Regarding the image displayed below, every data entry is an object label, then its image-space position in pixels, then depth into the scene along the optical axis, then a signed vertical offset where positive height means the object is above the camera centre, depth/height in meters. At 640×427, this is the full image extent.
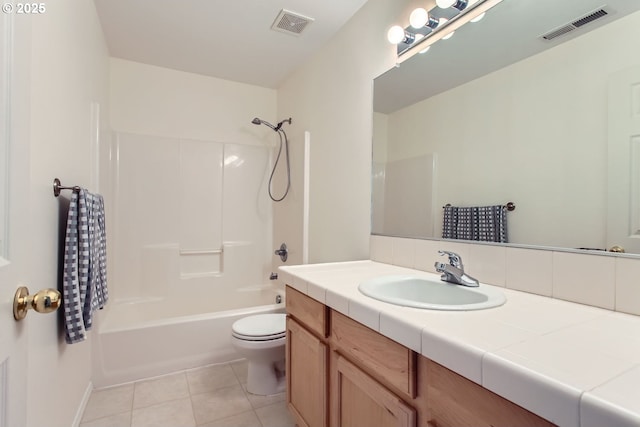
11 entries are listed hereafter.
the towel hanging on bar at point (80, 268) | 1.30 -0.23
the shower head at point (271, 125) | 2.90 +0.87
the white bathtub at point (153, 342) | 1.99 -0.86
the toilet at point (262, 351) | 1.84 -0.82
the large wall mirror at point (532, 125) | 0.92 +0.34
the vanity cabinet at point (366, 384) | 0.65 -0.47
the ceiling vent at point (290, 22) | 2.01 +1.30
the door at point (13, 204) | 0.57 +0.02
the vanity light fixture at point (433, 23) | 1.33 +0.90
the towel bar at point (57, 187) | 1.27 +0.11
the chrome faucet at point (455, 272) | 1.16 -0.21
